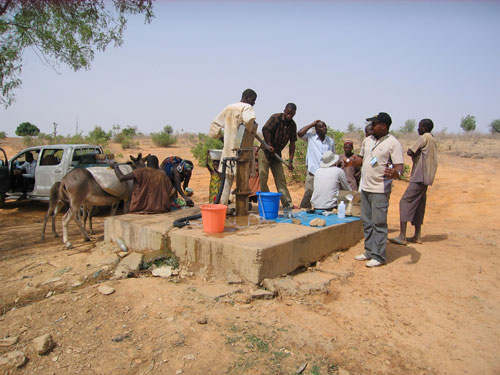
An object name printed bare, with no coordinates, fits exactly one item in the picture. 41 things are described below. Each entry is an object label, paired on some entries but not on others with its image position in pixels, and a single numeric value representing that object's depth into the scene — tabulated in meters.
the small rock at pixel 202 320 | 3.24
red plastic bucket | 4.42
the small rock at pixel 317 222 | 5.00
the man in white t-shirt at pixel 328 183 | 5.88
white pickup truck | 8.45
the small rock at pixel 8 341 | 2.95
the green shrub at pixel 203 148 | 17.00
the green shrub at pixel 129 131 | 37.01
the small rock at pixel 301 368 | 2.69
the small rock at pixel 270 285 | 3.88
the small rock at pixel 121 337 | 3.02
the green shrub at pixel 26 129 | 38.66
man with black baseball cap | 4.51
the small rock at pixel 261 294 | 3.75
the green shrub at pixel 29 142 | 27.66
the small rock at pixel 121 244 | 5.11
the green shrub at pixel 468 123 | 34.34
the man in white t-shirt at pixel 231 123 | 5.13
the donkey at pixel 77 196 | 5.86
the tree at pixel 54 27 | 8.99
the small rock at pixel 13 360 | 2.70
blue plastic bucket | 5.29
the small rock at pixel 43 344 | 2.84
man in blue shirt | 6.49
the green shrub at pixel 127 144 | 27.64
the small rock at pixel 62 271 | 4.52
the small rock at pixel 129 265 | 4.42
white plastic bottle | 5.64
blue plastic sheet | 5.30
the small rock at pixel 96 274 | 4.44
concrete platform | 3.99
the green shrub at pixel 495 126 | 33.53
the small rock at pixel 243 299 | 3.68
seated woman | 5.72
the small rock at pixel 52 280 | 4.28
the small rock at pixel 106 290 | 3.77
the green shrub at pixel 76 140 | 21.96
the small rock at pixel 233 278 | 3.96
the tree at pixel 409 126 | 38.03
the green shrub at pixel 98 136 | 26.02
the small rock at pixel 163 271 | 4.28
